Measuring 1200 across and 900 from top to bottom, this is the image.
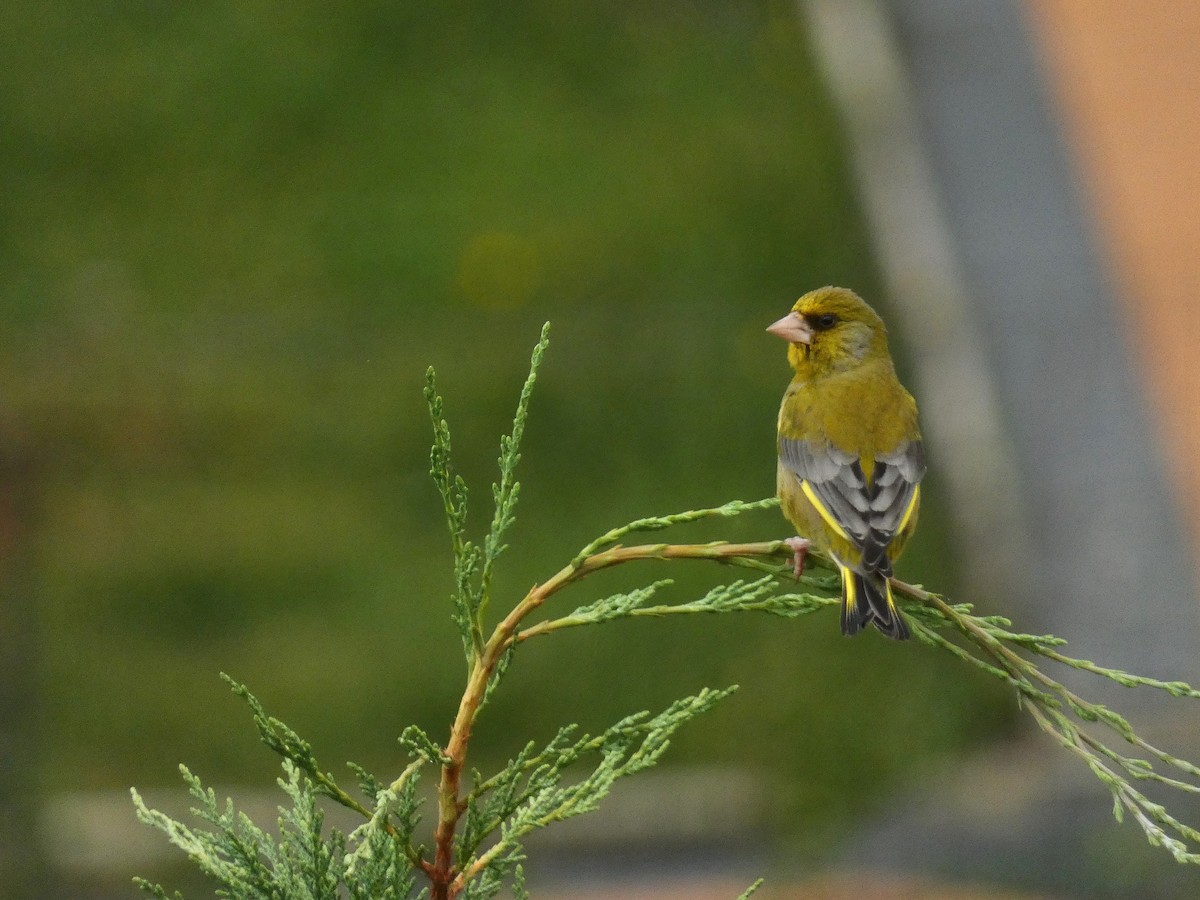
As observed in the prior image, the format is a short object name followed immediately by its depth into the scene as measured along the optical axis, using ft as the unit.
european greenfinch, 29.19
